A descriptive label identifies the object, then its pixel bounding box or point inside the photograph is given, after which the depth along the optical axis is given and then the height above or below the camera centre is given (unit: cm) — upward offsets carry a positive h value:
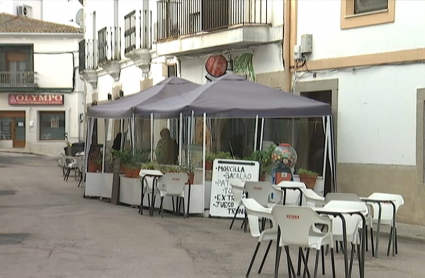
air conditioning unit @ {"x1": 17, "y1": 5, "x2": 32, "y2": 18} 5147 +843
